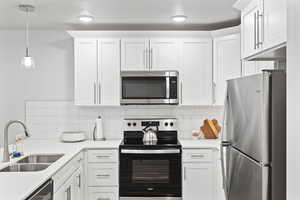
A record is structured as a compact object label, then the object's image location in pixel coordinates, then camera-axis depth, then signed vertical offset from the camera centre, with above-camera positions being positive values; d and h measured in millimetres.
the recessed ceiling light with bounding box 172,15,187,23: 3093 +895
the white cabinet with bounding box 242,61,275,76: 2504 +312
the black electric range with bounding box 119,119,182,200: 3166 -848
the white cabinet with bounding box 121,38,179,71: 3477 +562
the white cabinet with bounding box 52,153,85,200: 2235 -765
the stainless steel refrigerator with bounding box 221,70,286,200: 1595 -235
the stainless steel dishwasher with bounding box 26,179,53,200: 1690 -618
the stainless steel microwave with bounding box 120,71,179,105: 3430 +123
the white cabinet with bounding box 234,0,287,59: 1700 +512
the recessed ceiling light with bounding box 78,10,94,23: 2959 +871
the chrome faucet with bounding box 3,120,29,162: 2262 -408
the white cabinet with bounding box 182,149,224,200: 3213 -872
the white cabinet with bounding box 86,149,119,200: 3225 -889
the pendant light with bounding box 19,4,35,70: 2424 +346
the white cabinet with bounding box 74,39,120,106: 3477 +335
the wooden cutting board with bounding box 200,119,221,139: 3620 -406
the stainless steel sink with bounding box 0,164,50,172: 2289 -593
